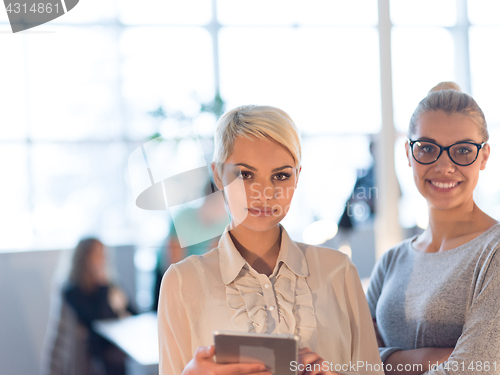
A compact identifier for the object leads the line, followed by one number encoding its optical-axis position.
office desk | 2.90
